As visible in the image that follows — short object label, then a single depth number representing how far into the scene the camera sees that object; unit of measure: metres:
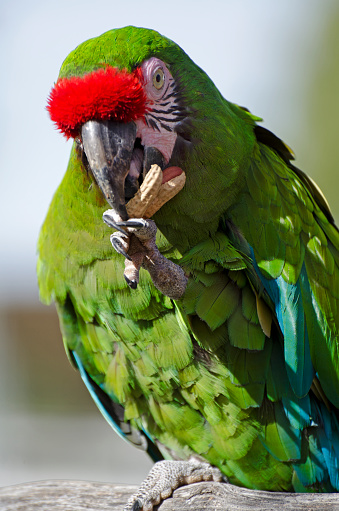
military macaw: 2.07
